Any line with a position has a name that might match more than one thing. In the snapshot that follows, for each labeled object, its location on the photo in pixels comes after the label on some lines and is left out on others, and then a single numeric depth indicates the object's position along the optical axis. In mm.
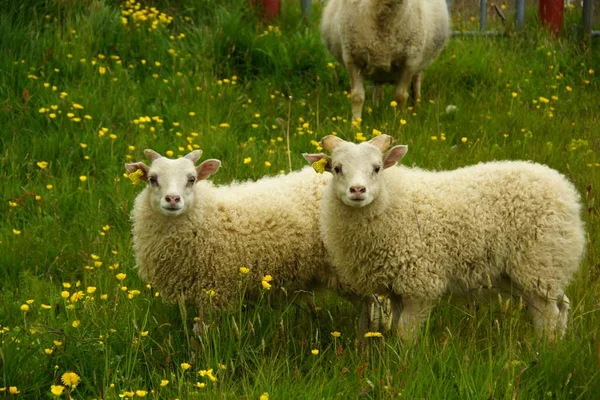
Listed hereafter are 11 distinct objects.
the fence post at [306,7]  20359
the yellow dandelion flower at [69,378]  6980
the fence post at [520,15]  20328
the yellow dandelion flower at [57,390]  6691
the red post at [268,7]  19281
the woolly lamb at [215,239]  9891
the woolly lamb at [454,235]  9336
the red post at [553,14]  20078
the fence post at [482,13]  20875
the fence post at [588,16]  19906
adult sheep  16125
